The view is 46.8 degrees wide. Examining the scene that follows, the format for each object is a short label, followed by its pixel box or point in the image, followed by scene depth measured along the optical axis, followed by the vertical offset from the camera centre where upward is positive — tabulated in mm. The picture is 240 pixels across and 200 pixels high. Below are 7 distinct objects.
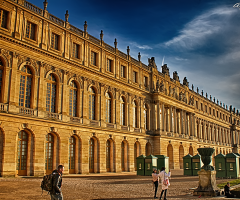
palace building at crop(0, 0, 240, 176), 23922 +4532
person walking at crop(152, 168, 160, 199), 14092 -1878
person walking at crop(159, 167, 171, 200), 12397 -1700
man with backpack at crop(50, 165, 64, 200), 7679 -1236
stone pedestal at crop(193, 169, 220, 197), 13616 -2128
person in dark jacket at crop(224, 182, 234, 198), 13625 -2458
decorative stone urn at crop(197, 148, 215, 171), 14485 -636
